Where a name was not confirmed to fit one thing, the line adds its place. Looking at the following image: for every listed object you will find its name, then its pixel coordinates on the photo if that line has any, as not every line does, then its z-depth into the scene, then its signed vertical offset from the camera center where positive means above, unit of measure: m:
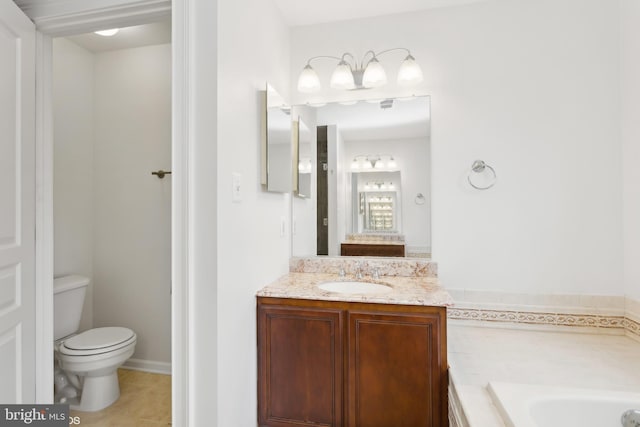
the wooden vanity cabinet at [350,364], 1.51 -0.69
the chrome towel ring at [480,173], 2.00 +0.24
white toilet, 2.04 -0.83
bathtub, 1.17 -0.66
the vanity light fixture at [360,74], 2.01 +0.86
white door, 1.36 +0.05
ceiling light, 2.31 +1.26
